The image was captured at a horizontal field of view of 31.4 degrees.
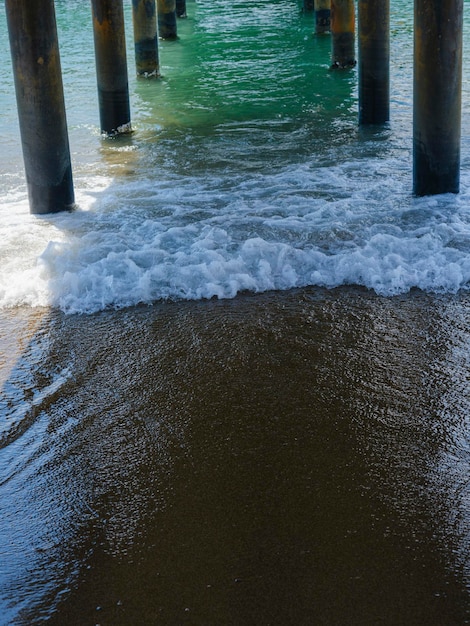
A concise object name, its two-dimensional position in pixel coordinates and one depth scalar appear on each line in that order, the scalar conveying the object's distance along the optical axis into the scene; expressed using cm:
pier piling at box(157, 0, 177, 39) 1891
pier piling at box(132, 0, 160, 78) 1472
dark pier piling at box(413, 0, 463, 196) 655
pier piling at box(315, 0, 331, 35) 1800
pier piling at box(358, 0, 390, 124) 986
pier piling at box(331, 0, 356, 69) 1364
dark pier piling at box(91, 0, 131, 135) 1023
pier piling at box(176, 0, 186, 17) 2270
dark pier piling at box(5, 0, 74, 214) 691
